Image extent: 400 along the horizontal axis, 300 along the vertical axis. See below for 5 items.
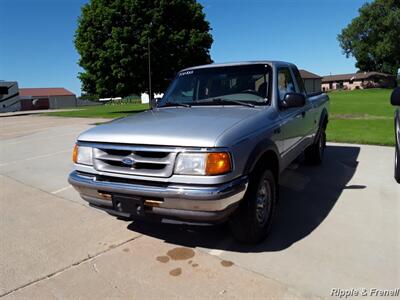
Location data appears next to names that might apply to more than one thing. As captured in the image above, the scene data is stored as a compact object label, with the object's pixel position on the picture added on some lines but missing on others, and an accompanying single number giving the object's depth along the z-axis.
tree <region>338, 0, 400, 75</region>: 59.44
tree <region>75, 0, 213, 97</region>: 25.36
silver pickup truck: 2.99
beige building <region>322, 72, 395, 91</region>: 83.25
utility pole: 23.65
